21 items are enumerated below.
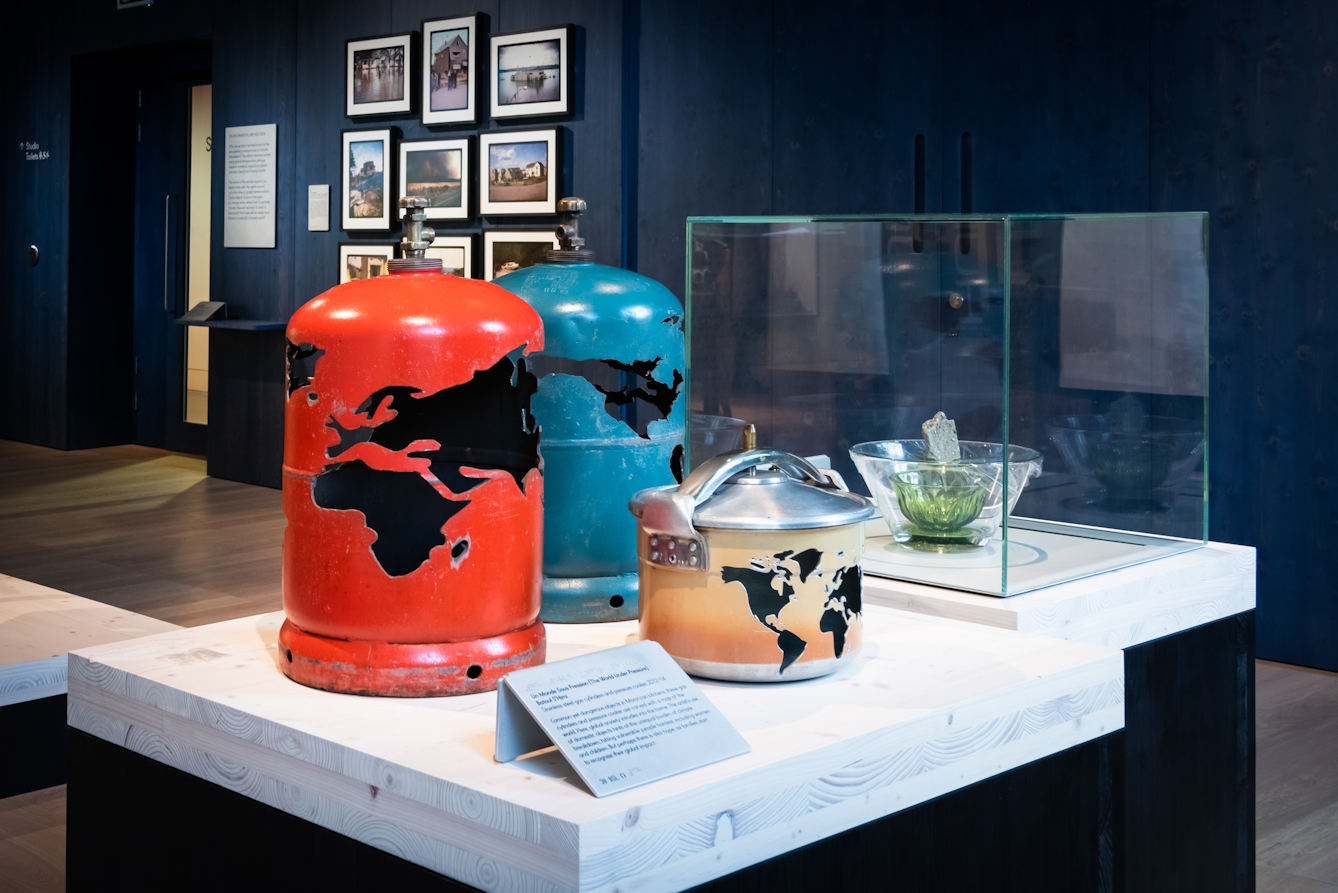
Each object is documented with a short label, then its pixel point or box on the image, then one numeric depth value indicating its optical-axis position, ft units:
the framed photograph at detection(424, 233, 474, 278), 22.89
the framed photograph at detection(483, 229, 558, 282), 21.70
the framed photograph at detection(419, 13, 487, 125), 22.63
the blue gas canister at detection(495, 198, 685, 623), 5.52
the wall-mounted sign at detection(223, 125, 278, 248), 25.94
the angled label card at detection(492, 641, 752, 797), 3.62
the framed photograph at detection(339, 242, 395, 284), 23.98
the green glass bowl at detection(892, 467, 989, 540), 6.41
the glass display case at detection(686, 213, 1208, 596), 6.21
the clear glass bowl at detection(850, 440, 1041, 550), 6.32
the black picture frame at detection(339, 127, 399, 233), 24.02
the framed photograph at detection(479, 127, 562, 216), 21.57
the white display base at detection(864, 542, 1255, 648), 5.74
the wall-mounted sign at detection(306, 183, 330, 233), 25.00
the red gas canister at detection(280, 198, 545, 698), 4.27
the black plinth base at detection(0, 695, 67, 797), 8.79
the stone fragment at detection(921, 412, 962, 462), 6.46
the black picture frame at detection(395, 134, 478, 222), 22.77
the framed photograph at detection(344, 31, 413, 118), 23.71
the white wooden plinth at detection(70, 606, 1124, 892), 3.48
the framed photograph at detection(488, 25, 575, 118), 21.27
